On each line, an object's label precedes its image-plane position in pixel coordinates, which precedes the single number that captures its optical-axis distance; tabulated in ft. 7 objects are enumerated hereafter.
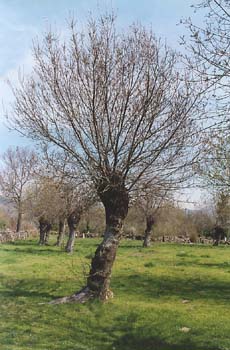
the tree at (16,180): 187.93
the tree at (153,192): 45.34
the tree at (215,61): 27.22
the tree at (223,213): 140.86
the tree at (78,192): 46.96
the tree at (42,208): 121.60
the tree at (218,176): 66.39
